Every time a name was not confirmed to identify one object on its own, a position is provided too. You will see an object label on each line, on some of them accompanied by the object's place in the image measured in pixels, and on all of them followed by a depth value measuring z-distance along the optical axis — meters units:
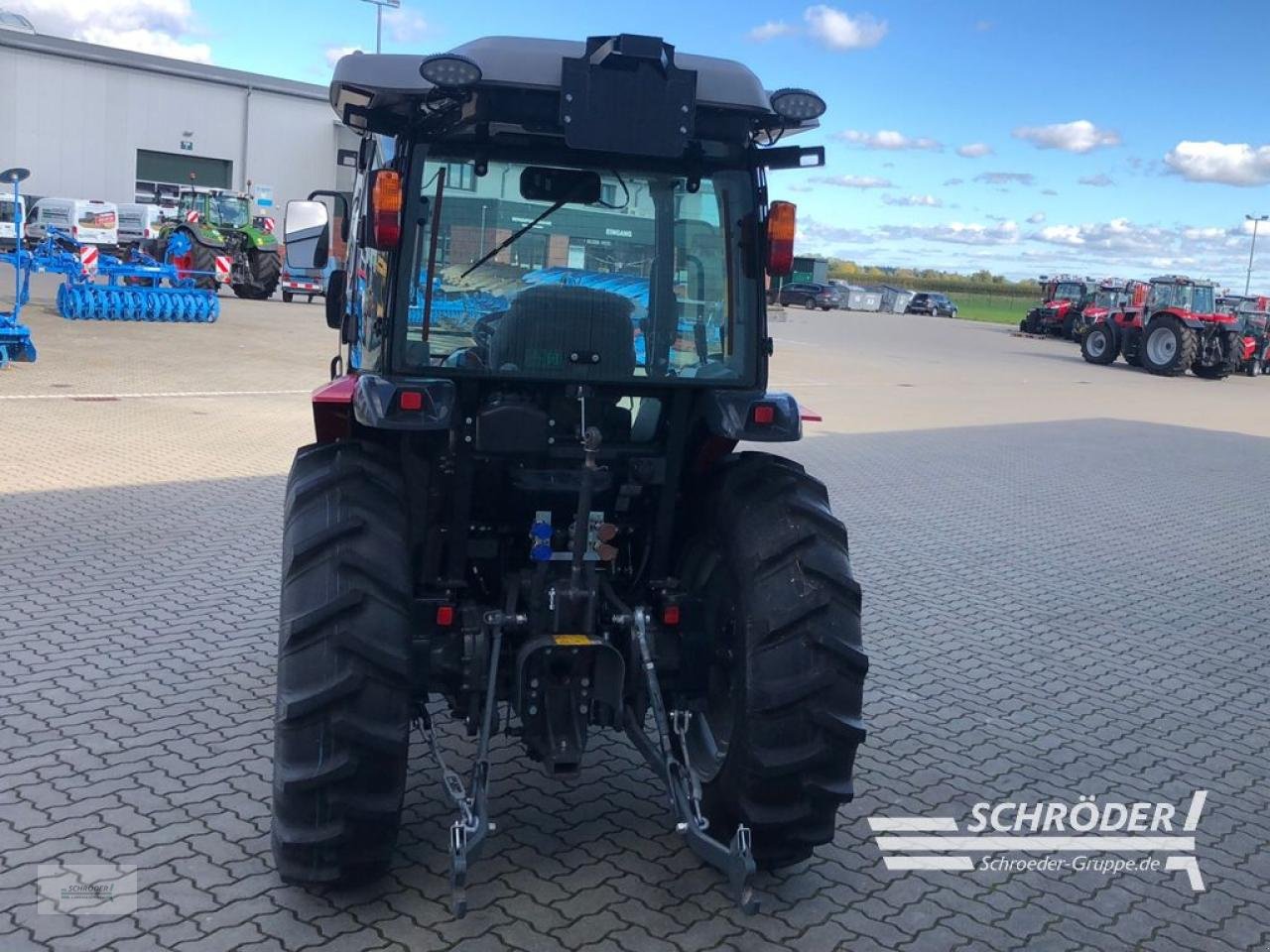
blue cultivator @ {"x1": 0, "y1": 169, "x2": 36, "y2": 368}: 14.33
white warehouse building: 48.78
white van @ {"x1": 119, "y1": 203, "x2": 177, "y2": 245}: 34.97
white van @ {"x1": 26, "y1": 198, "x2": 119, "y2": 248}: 32.97
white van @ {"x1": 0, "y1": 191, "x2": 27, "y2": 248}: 35.41
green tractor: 27.80
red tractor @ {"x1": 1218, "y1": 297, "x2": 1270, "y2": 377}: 30.50
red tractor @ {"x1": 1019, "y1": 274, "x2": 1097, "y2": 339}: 40.62
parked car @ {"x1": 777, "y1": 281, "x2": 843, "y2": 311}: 53.56
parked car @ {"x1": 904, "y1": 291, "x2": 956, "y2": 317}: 58.50
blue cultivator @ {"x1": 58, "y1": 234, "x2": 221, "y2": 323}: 20.44
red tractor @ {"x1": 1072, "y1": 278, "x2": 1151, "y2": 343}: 34.68
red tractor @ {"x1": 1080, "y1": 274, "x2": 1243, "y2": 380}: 28.31
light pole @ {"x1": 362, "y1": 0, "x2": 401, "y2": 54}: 46.94
